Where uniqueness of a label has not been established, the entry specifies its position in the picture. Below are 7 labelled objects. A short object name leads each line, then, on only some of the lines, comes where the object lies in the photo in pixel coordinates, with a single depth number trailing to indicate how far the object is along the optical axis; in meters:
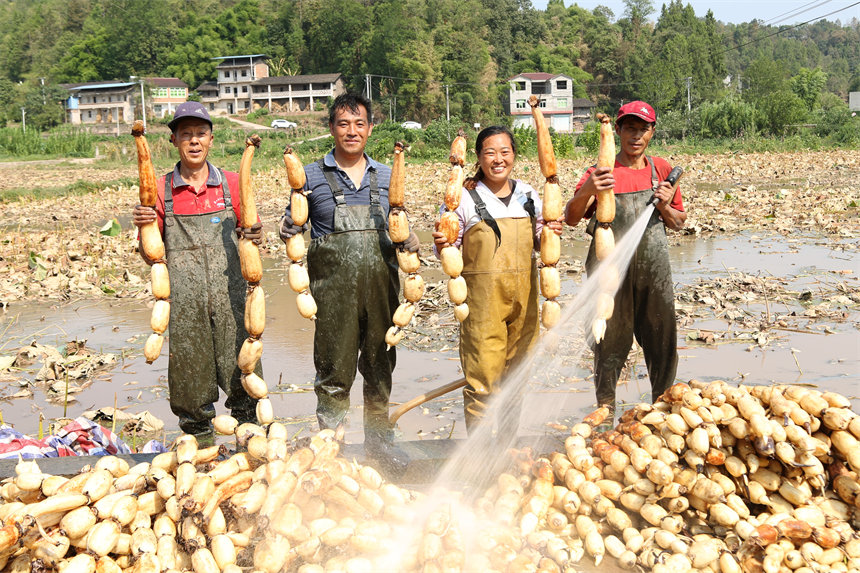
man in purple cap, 3.91
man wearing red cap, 4.17
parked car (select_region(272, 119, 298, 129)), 71.19
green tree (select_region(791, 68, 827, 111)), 68.38
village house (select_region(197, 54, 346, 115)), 82.06
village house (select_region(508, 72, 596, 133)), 74.06
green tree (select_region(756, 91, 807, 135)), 44.84
